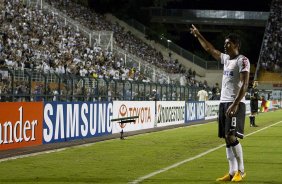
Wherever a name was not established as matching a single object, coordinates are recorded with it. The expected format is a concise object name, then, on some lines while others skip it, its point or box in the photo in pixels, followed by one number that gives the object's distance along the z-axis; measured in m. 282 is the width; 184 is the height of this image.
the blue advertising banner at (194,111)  38.69
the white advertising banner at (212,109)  44.25
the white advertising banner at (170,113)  32.88
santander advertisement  16.59
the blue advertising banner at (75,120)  19.55
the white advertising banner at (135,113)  26.08
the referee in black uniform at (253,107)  33.06
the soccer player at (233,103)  10.58
